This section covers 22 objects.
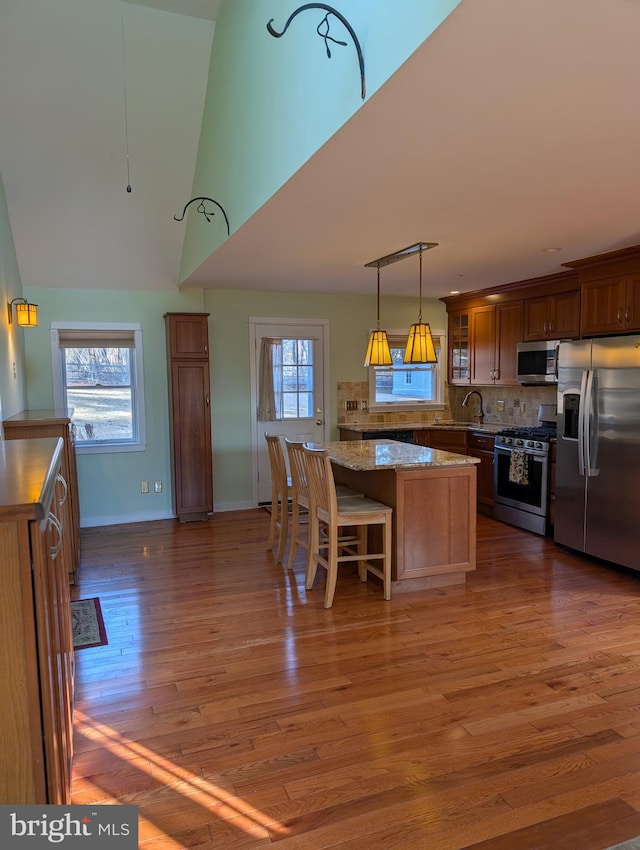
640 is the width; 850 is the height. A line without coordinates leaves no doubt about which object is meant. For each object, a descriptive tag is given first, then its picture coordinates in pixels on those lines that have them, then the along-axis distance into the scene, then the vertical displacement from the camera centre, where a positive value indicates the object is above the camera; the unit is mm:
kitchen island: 3832 -885
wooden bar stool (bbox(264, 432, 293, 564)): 4418 -755
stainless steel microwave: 5234 +166
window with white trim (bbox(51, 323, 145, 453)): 5496 +40
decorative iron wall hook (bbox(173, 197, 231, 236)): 4226 +1322
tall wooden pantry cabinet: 5543 -265
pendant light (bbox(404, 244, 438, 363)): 3709 +234
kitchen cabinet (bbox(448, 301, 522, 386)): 5789 +407
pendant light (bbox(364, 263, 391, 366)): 3990 +217
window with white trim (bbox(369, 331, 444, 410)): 6711 -20
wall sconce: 4516 +578
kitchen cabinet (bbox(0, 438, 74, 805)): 1336 -639
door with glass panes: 6191 -13
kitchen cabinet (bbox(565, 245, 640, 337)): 4137 +648
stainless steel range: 5043 -874
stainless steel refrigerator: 4027 -514
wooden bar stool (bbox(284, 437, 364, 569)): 4066 -752
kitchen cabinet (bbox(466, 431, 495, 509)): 5820 -849
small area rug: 3221 -1402
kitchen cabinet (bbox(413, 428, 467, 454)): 6211 -627
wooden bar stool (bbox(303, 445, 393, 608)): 3646 -861
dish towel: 5188 -796
